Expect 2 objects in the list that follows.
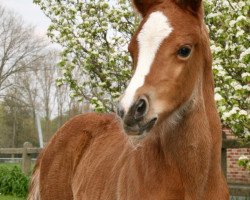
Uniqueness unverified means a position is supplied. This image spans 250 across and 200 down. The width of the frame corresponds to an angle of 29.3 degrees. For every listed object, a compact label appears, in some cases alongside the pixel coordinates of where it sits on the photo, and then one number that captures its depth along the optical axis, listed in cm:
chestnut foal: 278
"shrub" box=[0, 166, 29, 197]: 1263
